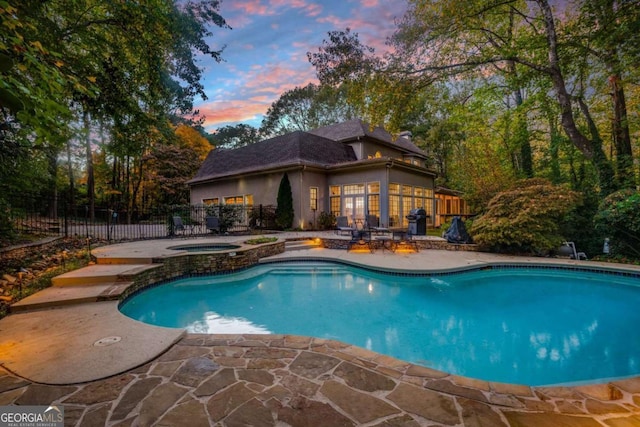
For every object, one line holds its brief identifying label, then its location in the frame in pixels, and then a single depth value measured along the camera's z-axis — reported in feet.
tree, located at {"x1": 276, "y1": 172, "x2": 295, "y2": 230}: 48.60
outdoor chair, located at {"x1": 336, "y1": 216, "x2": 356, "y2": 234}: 39.90
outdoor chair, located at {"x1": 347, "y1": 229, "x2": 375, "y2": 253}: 34.73
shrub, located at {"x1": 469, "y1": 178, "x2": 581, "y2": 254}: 29.45
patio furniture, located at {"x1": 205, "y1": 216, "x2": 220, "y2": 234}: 42.70
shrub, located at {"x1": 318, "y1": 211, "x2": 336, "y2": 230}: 50.70
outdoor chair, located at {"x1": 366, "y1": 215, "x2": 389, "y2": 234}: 35.91
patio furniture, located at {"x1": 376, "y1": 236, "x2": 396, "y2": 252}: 34.42
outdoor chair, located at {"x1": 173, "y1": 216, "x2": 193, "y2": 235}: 40.96
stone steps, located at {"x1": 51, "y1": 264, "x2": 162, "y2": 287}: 16.81
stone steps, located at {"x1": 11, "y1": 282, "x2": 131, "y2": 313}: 13.35
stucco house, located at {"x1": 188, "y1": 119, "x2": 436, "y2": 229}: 47.50
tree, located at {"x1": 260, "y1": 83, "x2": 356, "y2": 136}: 97.45
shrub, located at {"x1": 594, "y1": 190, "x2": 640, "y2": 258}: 25.90
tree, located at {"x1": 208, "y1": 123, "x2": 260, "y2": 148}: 121.08
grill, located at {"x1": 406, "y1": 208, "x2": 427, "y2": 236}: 40.83
